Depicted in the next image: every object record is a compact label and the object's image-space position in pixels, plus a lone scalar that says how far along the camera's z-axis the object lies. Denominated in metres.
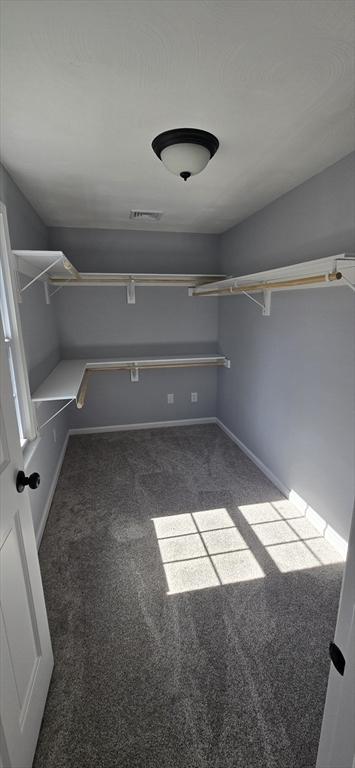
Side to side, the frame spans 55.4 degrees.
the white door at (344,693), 0.61
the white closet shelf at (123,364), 2.79
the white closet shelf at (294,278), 1.59
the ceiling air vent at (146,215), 2.89
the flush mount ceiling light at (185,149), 1.58
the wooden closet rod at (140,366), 3.56
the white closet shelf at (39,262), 1.81
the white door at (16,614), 0.93
